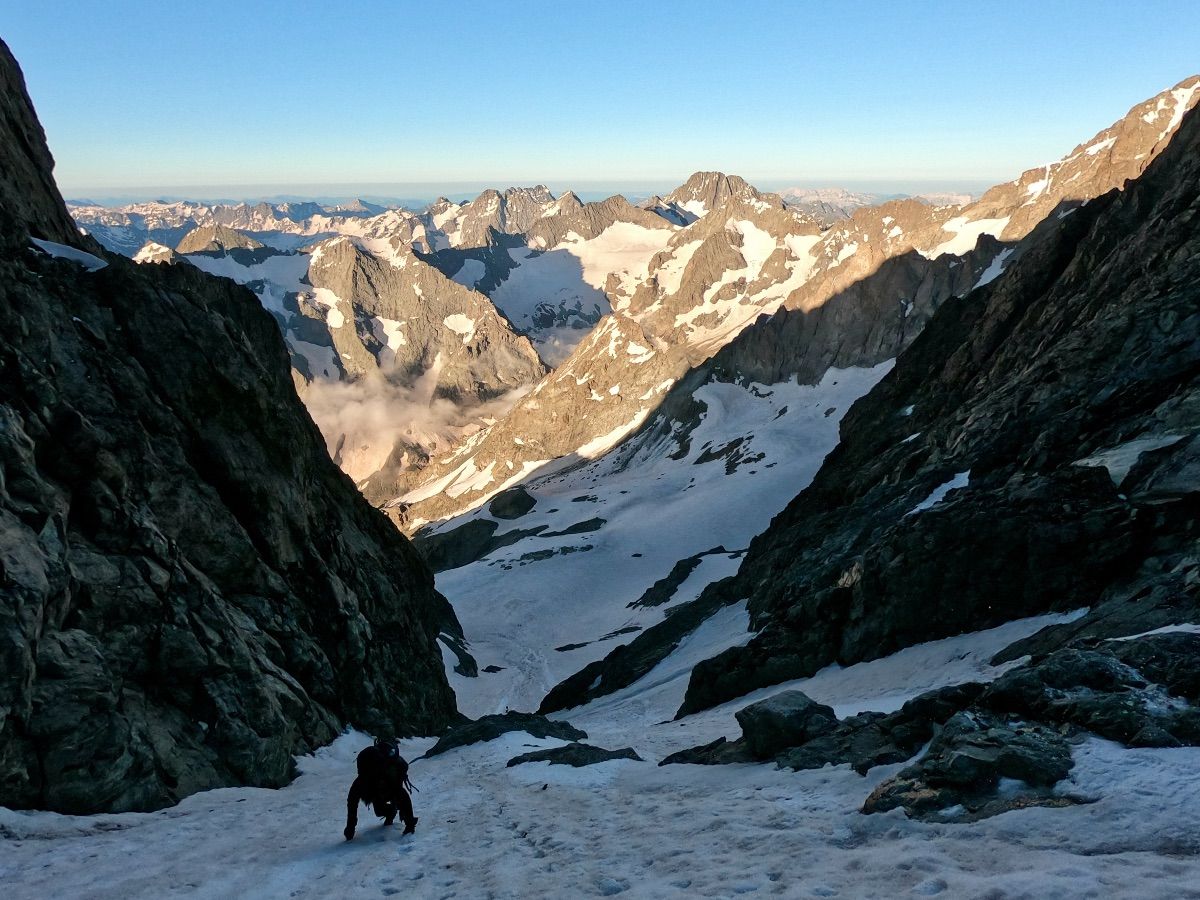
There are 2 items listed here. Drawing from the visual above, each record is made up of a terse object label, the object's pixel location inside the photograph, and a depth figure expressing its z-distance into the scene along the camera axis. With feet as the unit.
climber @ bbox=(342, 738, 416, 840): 39.14
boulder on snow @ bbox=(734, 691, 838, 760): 44.24
